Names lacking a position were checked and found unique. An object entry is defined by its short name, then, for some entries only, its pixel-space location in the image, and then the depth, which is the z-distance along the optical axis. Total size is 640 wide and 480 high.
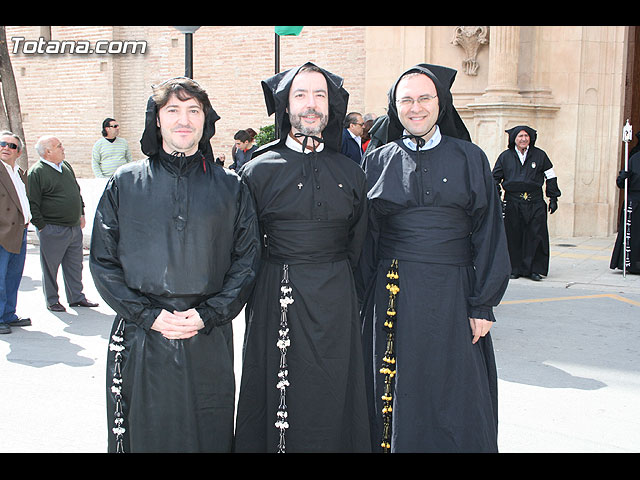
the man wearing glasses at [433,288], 3.74
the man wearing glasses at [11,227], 7.23
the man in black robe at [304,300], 3.58
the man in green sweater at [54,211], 8.20
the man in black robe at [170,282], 3.27
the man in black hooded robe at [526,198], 9.99
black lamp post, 5.96
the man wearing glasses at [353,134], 7.91
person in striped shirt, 12.19
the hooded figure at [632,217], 10.23
